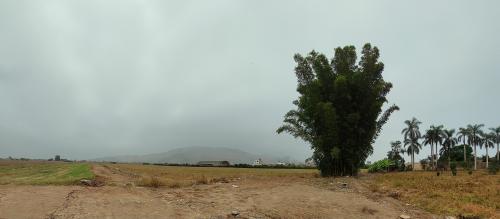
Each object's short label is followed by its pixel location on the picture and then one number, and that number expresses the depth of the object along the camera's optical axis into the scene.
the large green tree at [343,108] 39.22
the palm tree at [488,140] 104.30
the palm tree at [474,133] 102.00
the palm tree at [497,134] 104.19
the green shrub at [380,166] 72.69
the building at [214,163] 103.81
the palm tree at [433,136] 101.25
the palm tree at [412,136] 103.12
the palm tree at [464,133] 102.76
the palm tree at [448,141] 102.44
